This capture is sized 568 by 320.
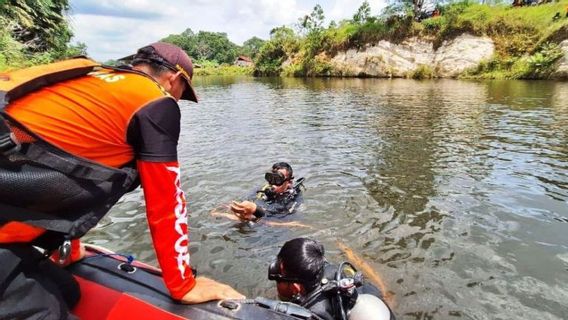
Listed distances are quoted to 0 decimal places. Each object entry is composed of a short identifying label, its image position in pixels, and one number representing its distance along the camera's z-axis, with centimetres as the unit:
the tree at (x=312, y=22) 5076
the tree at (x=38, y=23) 1460
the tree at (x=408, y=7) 3911
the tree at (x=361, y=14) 4365
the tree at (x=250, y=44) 14559
